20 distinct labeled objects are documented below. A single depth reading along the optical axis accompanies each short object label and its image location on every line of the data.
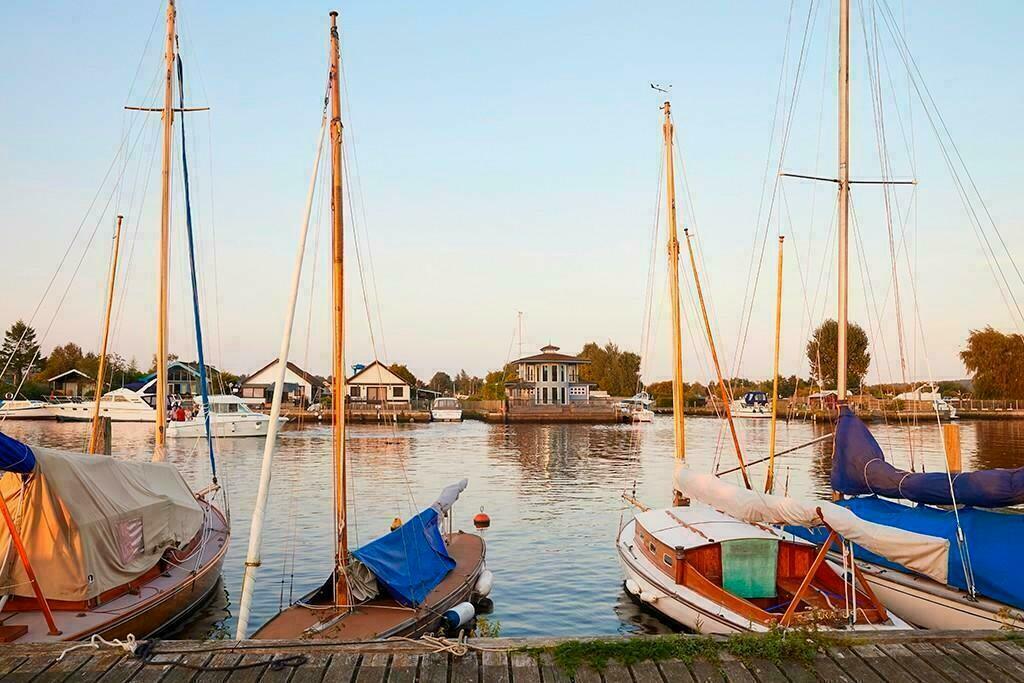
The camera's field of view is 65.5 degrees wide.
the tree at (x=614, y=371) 145.00
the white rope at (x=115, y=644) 6.98
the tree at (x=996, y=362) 102.69
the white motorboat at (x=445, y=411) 90.44
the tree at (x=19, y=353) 108.12
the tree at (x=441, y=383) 187.38
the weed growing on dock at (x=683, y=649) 6.79
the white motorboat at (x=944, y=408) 90.83
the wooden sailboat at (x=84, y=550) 11.19
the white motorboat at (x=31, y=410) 83.72
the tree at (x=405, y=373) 135.85
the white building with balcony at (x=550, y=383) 96.31
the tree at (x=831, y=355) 117.00
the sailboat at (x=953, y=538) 12.02
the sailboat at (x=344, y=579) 11.00
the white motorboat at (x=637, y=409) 87.50
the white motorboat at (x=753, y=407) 114.81
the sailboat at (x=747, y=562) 11.68
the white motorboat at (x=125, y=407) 79.38
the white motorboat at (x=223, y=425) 64.56
